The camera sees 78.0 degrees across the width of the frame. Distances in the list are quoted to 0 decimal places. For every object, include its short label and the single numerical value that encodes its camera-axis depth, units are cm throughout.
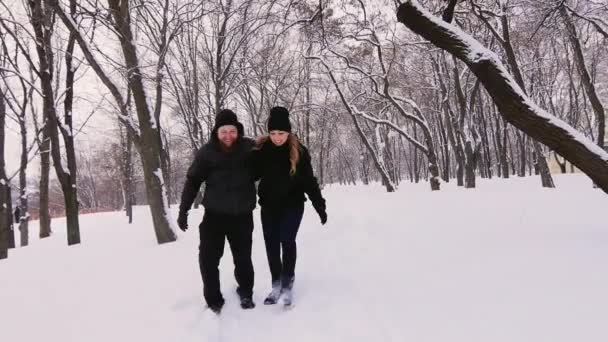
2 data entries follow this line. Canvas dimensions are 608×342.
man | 342
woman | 353
